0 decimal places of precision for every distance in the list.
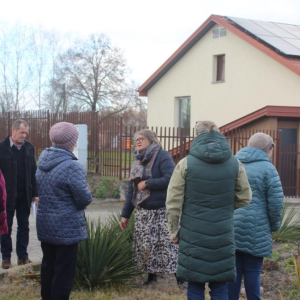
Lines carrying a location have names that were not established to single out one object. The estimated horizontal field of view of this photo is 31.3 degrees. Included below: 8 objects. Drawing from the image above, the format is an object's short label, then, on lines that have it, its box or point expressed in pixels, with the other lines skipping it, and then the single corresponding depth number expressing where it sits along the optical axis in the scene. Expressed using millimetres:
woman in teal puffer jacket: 4688
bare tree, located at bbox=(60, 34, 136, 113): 47406
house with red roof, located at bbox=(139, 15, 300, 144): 18844
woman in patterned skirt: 5852
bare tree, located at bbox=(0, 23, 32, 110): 42500
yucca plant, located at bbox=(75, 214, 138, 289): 5609
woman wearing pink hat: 4562
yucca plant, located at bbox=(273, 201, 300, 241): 7969
